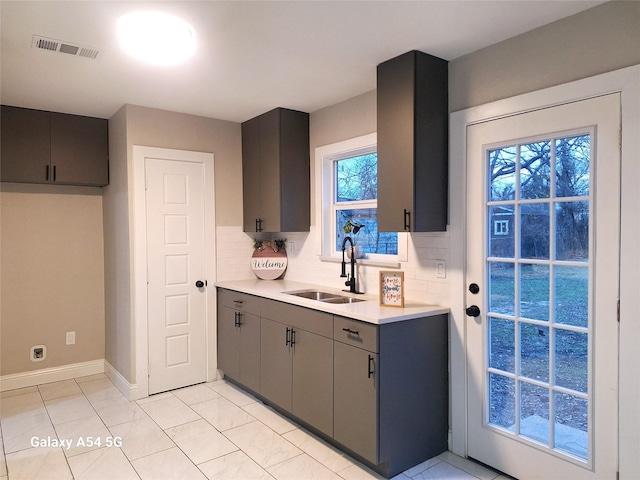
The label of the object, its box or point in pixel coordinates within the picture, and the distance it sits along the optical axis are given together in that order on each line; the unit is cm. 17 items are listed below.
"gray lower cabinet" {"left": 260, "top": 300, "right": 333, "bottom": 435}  283
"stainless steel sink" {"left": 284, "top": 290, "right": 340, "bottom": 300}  349
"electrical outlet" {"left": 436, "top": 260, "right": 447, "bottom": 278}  281
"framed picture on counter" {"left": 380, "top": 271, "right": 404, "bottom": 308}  277
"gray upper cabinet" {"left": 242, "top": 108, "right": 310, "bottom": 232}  383
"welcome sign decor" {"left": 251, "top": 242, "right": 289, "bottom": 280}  429
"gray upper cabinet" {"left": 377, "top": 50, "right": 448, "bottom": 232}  263
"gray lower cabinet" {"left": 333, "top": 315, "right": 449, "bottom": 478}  246
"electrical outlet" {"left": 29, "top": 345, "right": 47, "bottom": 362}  408
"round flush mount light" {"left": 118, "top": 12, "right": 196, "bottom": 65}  223
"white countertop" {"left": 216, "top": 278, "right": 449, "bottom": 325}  250
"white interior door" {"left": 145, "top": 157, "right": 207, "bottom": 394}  379
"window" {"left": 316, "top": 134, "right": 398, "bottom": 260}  343
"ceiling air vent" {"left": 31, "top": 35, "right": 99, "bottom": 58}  246
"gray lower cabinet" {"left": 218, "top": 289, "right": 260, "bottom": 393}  359
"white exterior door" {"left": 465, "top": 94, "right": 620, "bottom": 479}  209
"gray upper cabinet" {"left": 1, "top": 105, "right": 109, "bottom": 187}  376
